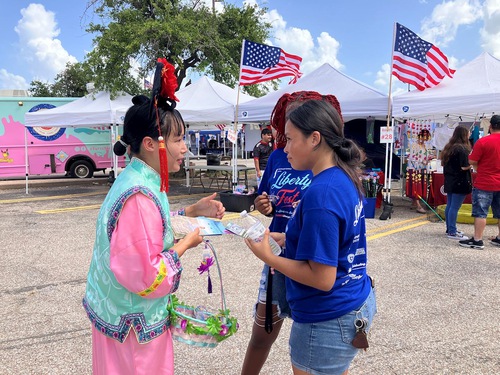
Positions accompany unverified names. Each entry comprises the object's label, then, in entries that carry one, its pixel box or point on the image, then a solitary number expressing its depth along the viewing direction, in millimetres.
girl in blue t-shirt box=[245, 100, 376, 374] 1508
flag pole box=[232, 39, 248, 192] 10155
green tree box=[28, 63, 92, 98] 33438
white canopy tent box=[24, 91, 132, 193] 11727
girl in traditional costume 1492
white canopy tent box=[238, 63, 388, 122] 8602
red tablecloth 9398
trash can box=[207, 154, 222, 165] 13233
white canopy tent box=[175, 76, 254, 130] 10734
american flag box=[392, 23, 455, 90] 8328
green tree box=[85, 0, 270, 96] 13938
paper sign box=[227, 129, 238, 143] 10330
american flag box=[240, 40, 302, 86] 9805
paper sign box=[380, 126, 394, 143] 8312
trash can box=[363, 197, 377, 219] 8562
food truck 14718
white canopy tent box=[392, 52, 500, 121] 7789
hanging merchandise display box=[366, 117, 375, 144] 12875
